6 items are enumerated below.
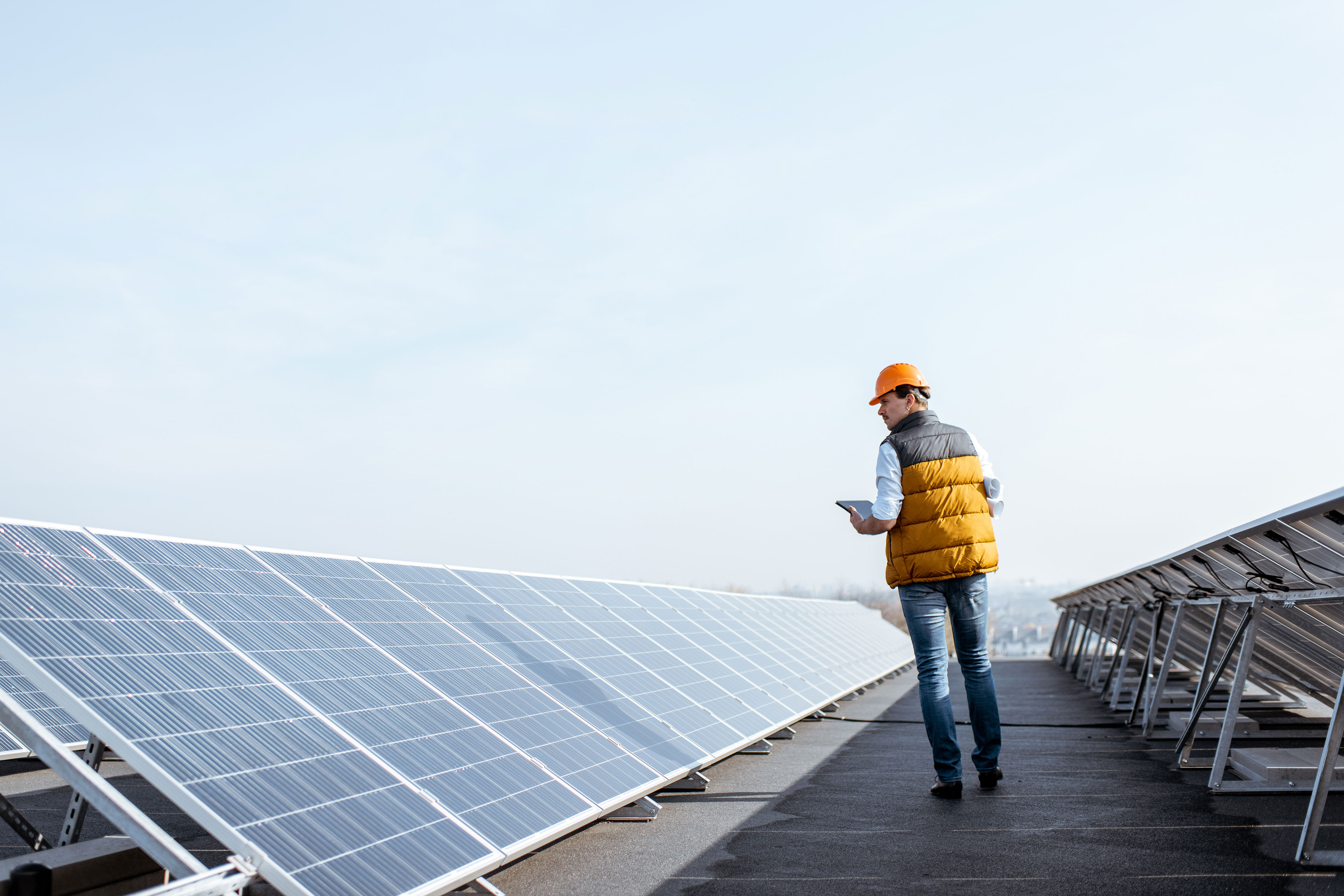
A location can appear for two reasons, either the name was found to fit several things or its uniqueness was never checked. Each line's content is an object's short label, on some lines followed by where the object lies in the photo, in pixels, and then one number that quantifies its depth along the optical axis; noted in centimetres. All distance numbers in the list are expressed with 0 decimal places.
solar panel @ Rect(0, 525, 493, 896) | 383
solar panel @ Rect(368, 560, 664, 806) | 608
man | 716
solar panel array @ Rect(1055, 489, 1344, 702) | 596
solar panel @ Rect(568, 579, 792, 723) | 1056
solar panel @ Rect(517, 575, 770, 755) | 858
